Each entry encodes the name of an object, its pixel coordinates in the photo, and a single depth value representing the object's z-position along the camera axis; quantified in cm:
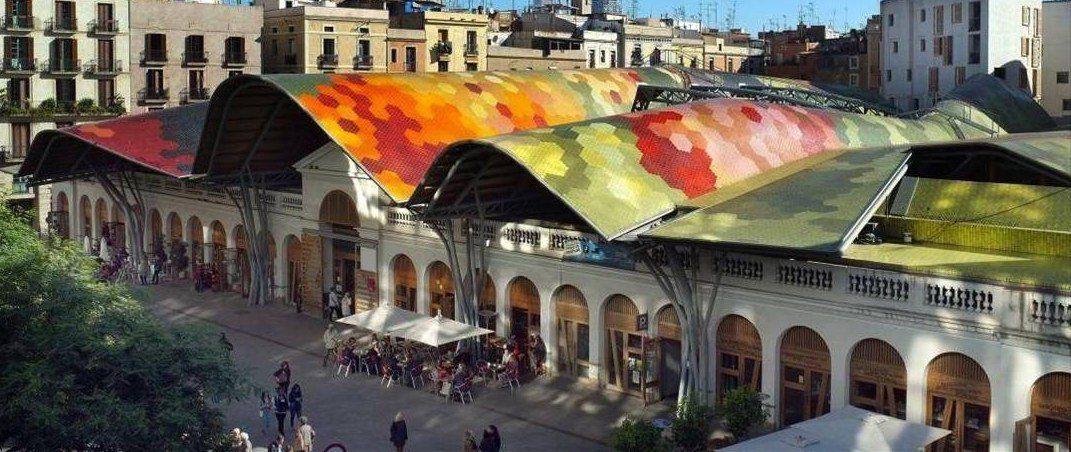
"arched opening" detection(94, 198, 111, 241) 7738
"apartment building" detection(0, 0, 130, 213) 9219
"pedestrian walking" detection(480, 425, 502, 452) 3478
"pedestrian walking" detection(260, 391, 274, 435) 3909
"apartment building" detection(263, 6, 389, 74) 10644
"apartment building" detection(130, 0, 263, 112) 9919
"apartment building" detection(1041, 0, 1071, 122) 10838
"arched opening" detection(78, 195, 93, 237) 7962
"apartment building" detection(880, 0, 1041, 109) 9706
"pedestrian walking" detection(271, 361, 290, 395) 4175
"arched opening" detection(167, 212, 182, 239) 6944
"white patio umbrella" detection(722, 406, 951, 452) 2934
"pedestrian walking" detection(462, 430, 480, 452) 3459
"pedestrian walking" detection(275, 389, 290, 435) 3872
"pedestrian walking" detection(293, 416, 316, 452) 3462
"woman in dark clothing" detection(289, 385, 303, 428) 3928
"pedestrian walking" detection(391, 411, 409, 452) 3603
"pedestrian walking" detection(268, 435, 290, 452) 3619
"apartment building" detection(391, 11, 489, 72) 11675
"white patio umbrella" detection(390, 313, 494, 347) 4347
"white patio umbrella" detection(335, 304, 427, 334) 4500
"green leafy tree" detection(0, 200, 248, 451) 2802
